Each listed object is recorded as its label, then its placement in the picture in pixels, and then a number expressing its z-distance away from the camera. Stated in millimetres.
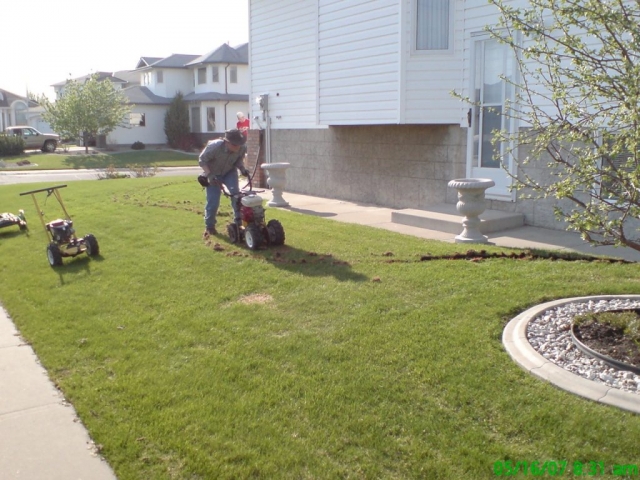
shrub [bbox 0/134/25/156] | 40906
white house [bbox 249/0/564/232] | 10680
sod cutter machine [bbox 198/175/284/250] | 8422
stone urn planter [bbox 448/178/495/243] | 8602
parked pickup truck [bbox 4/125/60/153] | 44406
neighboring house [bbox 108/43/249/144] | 45312
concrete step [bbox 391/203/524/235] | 9578
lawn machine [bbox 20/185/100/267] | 8734
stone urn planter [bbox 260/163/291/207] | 13078
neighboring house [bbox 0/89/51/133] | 63875
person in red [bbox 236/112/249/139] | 17750
